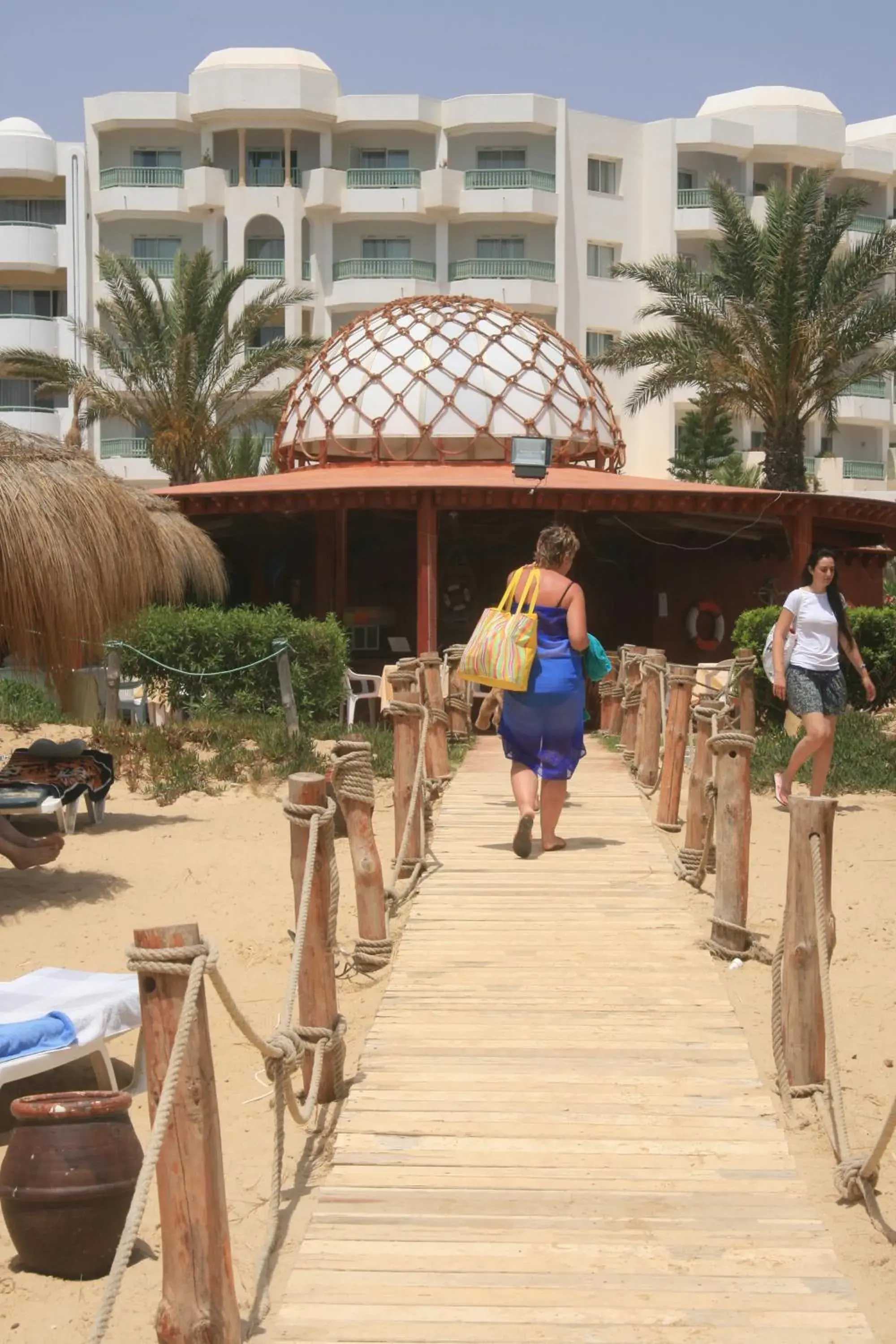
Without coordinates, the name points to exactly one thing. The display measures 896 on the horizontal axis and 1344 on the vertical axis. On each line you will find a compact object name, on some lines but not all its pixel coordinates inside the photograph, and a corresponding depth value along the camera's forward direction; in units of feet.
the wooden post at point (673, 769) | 32.65
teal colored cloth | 27.55
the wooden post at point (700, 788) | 27.94
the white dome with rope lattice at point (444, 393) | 69.21
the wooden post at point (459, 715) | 47.19
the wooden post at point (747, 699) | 39.65
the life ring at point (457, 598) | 73.10
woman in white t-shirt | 30.35
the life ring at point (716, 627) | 71.87
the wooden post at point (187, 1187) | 12.17
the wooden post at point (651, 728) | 38.06
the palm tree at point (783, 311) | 72.23
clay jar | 15.34
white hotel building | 132.36
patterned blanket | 34.45
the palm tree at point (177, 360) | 84.07
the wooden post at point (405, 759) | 29.30
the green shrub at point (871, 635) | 54.39
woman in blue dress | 27.37
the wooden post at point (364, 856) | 23.32
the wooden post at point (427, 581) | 58.70
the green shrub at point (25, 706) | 49.52
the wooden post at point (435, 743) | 38.88
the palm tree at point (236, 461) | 90.89
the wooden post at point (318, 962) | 18.19
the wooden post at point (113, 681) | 49.85
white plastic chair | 54.44
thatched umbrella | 30.81
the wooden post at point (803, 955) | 17.60
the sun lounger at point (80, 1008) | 18.94
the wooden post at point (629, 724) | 44.24
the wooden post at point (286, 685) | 48.39
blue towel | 18.56
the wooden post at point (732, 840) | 23.26
